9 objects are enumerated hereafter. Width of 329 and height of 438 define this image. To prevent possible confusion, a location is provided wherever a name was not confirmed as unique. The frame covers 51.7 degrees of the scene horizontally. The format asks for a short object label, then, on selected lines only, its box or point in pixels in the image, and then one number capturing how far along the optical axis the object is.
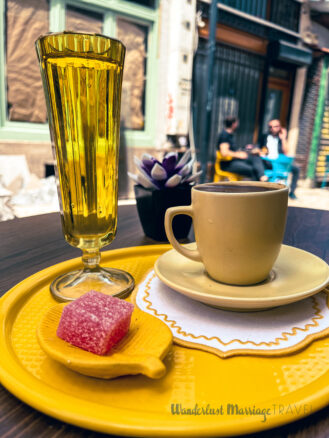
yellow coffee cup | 0.43
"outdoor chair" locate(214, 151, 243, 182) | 3.96
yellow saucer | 0.38
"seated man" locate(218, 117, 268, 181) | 3.92
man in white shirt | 4.55
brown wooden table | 0.26
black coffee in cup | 0.49
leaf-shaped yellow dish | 0.29
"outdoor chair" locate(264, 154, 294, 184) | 4.45
